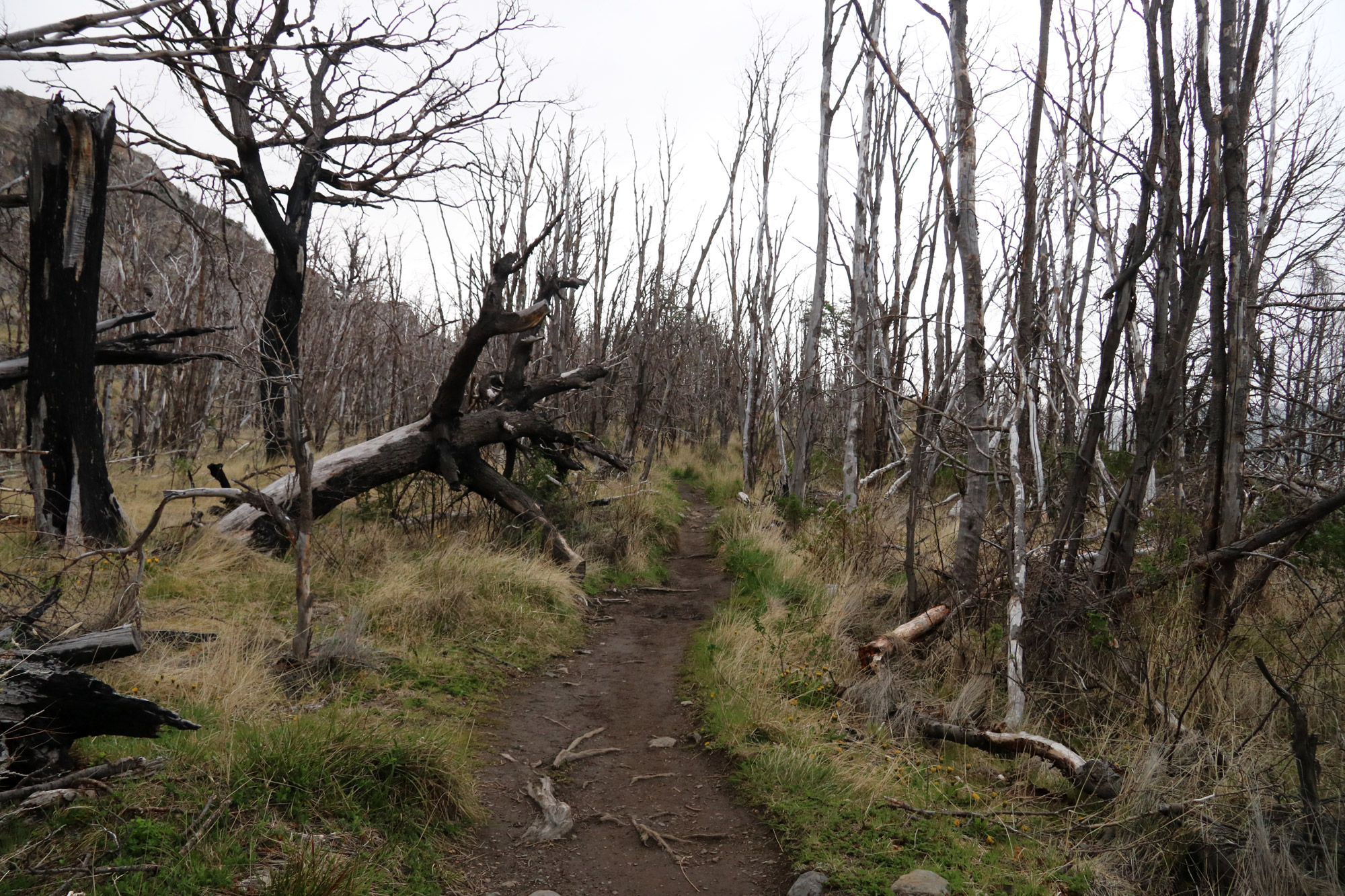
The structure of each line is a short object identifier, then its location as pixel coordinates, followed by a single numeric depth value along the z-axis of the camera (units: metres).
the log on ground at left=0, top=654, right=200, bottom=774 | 2.86
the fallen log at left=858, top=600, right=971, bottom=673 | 5.63
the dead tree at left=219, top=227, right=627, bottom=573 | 7.60
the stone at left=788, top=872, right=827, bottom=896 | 3.41
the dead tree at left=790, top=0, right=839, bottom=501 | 11.24
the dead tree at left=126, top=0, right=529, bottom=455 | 10.81
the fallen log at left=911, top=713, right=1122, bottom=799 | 4.08
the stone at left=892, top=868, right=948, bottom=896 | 3.33
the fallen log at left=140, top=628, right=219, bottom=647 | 4.89
